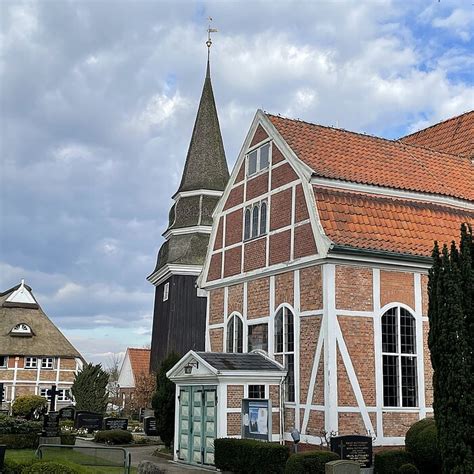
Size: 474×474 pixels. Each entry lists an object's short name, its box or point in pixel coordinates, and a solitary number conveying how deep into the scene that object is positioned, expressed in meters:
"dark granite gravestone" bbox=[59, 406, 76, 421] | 37.46
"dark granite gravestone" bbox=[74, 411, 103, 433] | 34.44
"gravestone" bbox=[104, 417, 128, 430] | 32.72
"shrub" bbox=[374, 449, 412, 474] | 15.54
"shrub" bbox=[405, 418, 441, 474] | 15.71
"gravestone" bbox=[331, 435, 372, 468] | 15.78
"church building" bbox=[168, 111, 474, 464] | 18.08
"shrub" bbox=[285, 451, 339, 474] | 15.06
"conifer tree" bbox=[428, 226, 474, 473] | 12.36
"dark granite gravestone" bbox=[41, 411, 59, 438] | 25.77
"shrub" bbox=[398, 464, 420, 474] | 15.28
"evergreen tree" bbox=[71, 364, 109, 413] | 41.69
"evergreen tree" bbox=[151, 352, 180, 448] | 23.56
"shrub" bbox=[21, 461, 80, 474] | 13.33
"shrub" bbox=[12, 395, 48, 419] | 44.72
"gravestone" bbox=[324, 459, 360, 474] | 14.00
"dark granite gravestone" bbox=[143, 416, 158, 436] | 30.32
